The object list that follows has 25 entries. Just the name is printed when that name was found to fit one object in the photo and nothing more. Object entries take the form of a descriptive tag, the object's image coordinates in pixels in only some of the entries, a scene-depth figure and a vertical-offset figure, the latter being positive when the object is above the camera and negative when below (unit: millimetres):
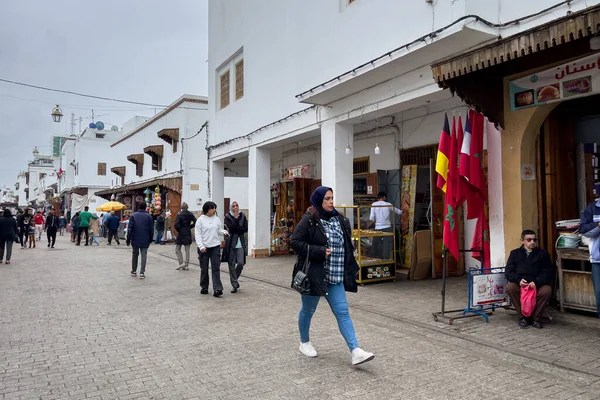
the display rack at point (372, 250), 8977 -728
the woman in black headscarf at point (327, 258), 4301 -424
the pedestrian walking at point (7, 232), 13066 -375
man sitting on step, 5672 -794
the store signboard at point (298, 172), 15836 +1639
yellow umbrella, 23281 +590
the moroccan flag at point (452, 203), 6117 +149
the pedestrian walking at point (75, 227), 21670 -440
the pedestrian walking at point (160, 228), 20719 -489
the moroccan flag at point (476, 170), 6172 +611
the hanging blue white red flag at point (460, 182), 6145 +452
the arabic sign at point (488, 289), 5910 -1025
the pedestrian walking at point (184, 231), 11234 -353
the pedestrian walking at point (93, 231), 21141 -624
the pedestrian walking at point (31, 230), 19469 -481
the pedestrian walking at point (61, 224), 31692 -386
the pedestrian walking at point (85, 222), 19719 -157
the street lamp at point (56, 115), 24506 +5771
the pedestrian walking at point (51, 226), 18650 -305
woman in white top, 8055 -476
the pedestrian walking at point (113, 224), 20797 -274
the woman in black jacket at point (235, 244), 8266 -522
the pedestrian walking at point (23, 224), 19141 -211
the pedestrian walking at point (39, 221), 23422 -106
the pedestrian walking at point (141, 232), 10211 -334
